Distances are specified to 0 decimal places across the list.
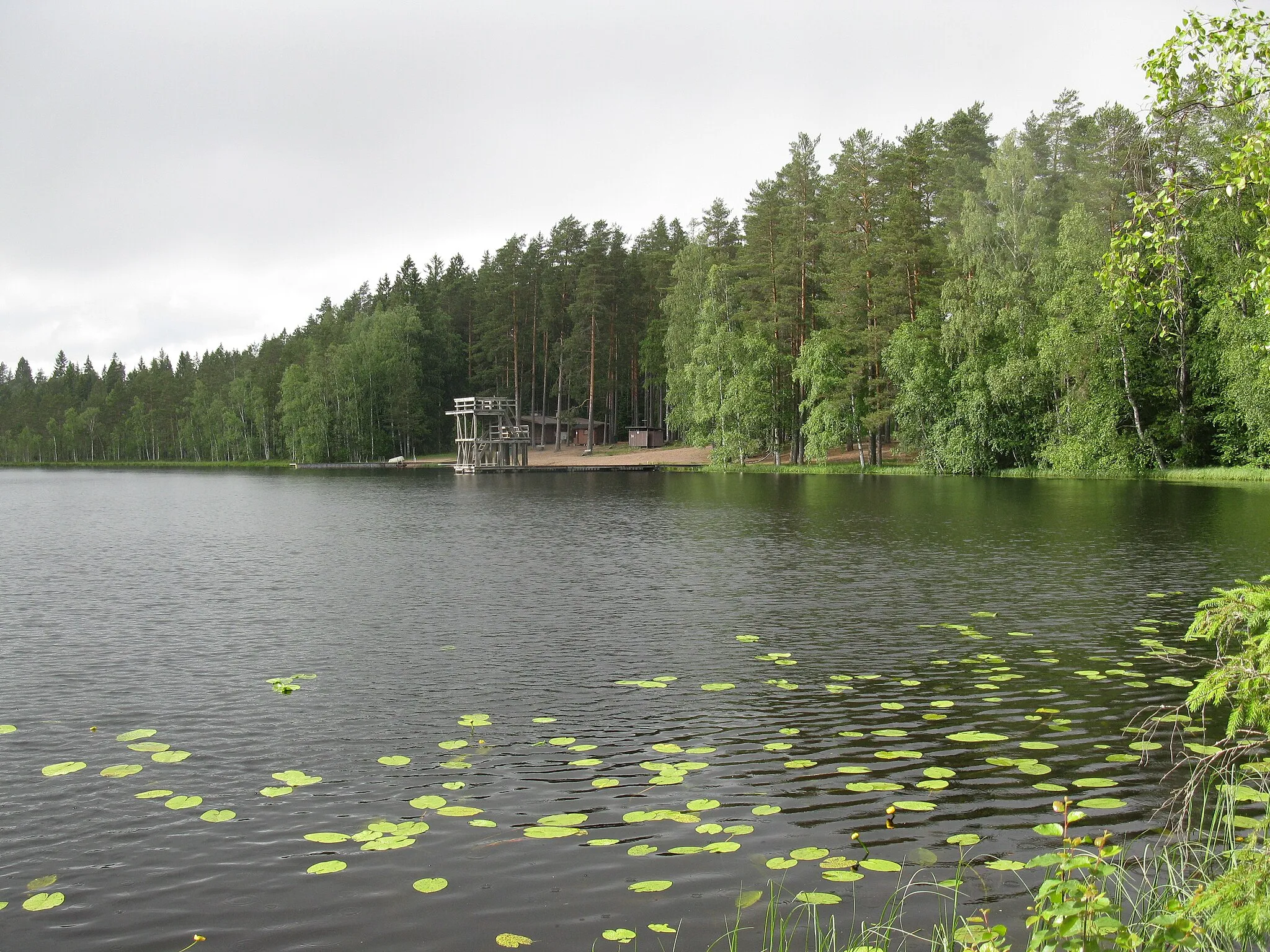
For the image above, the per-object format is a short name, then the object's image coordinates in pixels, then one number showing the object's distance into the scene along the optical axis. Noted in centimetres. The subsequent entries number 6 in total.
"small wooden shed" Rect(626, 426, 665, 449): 8769
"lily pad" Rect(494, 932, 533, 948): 504
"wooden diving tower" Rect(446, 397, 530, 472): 7031
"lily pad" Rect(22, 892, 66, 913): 546
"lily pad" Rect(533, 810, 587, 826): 662
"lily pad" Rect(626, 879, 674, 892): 560
